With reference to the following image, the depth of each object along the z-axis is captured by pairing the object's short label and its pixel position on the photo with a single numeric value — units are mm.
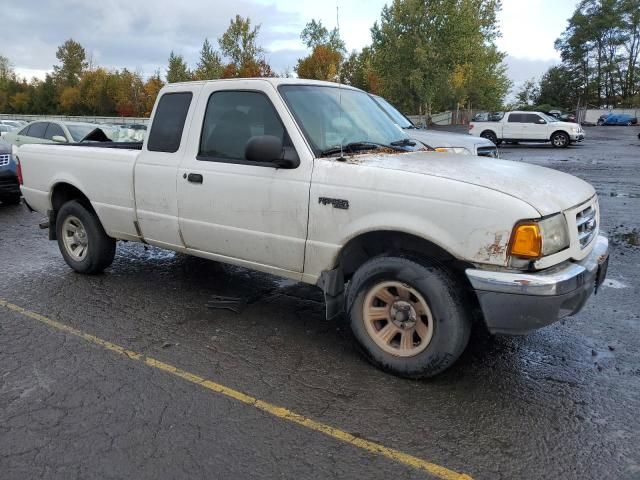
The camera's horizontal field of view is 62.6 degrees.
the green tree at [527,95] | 85812
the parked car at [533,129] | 25828
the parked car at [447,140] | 9143
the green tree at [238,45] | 51781
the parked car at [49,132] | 12195
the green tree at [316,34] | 59062
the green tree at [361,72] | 52094
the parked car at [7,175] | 10055
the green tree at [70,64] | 70938
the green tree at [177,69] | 50156
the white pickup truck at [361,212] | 3035
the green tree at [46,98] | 72688
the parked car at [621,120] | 57375
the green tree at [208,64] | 49406
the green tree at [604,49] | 73731
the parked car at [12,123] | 26688
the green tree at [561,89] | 79562
